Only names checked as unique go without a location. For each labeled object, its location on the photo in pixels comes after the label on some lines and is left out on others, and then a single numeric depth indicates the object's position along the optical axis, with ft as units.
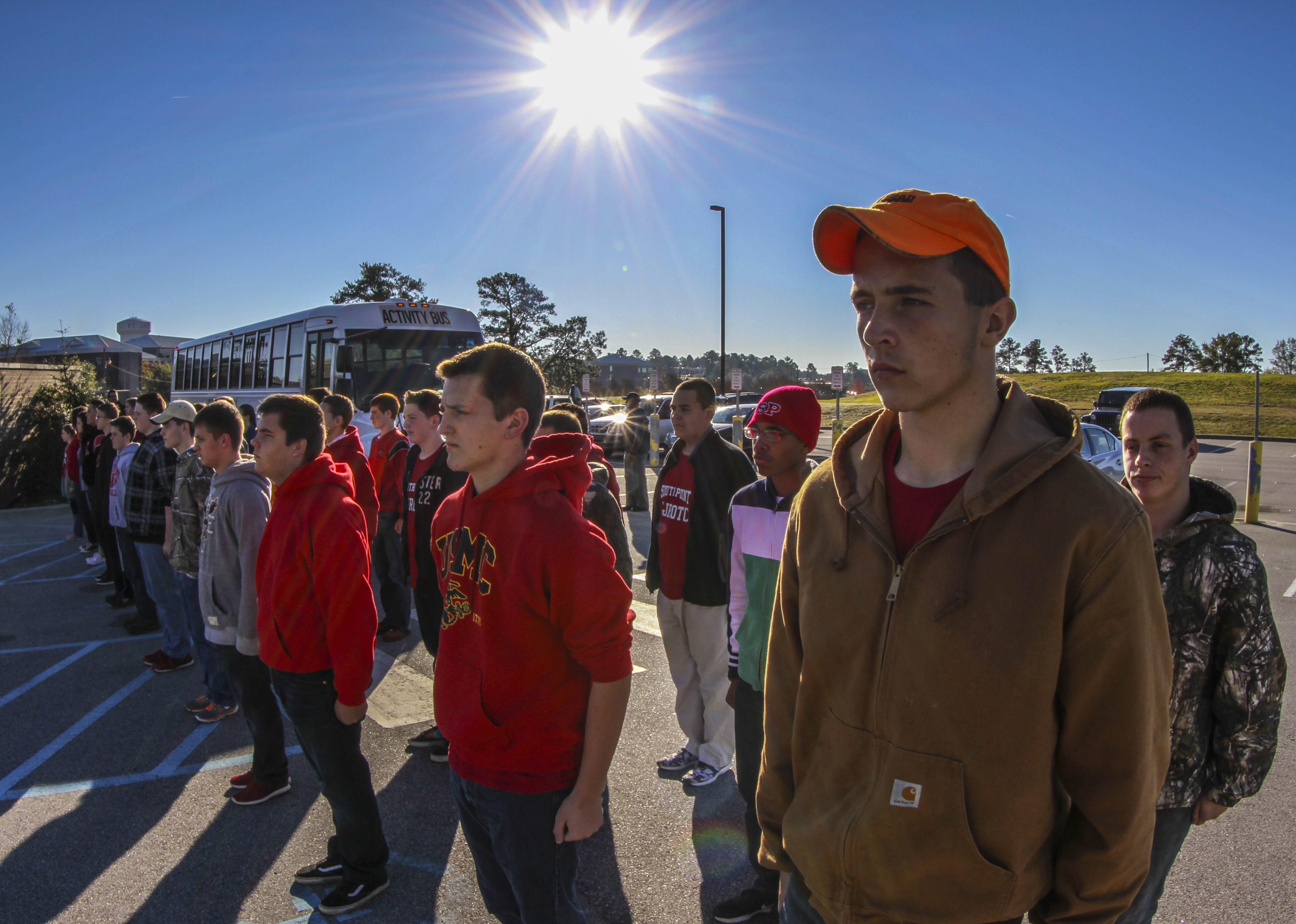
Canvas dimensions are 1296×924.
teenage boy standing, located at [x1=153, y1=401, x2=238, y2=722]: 15.72
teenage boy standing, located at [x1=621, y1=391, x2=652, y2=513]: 41.27
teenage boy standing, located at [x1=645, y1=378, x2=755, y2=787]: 13.39
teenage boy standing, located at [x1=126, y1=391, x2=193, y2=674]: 18.86
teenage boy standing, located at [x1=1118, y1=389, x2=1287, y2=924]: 6.66
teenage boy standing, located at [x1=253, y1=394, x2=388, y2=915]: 9.44
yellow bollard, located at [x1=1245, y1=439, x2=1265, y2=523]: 37.91
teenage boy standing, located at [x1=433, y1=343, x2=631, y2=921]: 6.53
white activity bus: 39.63
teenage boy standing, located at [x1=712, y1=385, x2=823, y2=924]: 9.34
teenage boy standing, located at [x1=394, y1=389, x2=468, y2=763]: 15.28
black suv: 72.95
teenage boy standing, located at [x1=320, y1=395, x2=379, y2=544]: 17.84
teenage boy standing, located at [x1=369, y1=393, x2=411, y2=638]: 21.40
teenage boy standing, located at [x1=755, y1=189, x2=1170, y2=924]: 4.06
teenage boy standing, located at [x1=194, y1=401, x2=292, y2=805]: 12.03
